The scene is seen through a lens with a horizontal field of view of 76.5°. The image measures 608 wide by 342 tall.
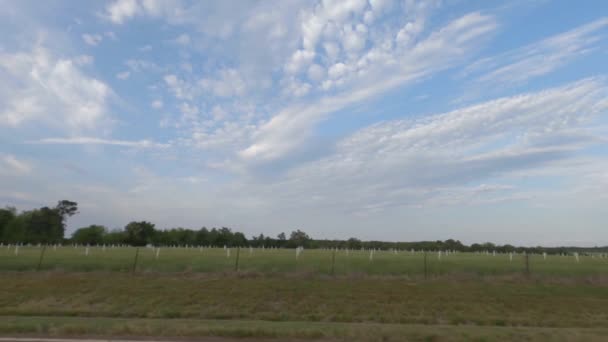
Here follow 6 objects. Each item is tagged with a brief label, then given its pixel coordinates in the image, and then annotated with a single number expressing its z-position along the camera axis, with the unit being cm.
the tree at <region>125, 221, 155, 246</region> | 10694
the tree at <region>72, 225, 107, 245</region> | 10325
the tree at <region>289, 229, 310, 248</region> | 11412
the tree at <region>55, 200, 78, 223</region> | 12975
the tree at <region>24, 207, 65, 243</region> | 10372
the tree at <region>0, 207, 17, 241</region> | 9355
